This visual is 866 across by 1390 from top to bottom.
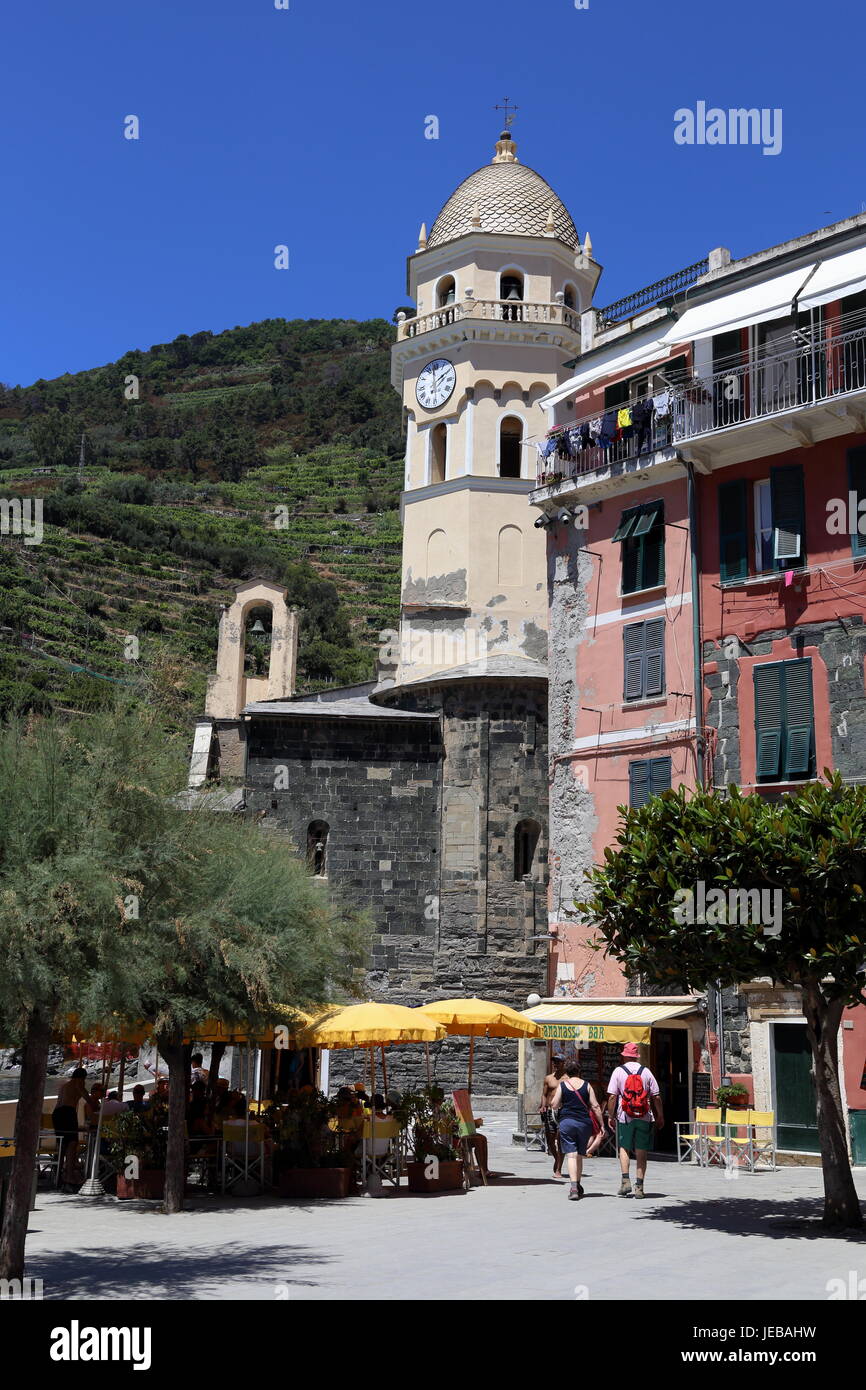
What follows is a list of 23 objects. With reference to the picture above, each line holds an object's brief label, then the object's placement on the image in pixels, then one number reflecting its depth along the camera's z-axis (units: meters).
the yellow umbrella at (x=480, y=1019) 19.38
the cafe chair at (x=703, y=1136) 22.34
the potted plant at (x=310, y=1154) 17.80
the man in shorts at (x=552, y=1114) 19.62
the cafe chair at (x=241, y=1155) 17.98
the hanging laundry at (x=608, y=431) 28.64
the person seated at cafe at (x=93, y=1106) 20.42
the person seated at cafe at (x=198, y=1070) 21.87
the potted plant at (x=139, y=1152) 17.88
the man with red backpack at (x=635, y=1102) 16.36
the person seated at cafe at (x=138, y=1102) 19.30
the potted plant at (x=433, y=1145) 18.50
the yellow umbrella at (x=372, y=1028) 17.88
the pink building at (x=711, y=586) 23.78
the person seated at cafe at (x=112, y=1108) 19.57
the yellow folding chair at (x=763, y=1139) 22.03
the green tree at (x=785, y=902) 14.27
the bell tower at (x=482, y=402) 36.69
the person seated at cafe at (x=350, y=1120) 18.67
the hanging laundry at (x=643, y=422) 27.77
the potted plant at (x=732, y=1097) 22.91
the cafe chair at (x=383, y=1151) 18.19
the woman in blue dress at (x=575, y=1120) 16.78
